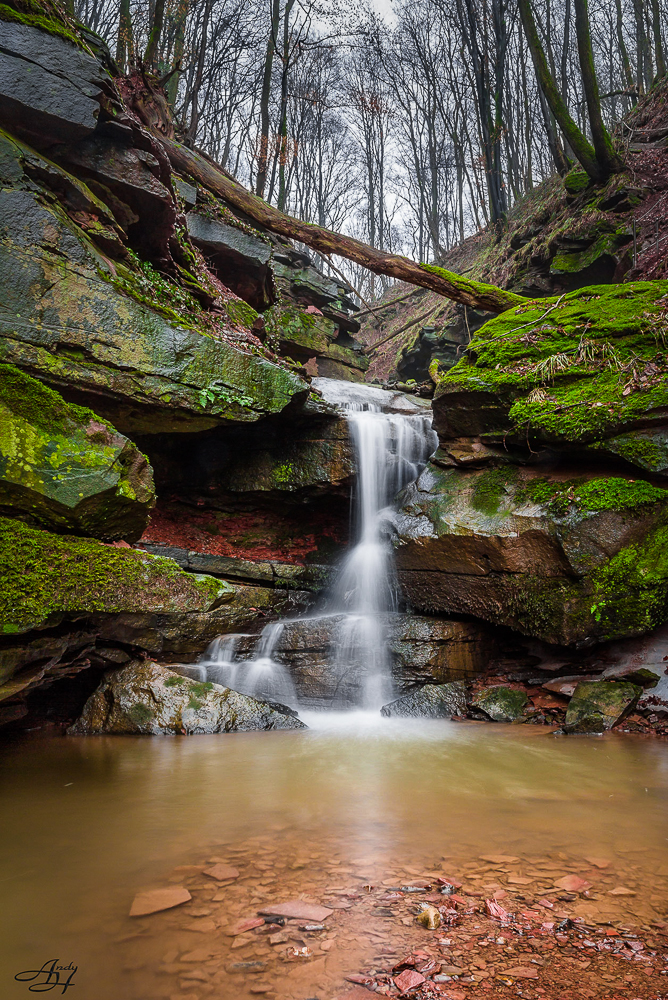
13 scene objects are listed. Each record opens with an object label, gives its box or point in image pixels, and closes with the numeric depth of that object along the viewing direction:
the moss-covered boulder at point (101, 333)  5.46
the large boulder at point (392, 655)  6.23
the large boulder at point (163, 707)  4.84
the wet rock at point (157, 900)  1.82
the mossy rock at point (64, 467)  4.10
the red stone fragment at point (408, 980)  1.40
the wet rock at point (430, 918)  1.70
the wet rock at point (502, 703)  5.50
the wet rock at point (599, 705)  4.91
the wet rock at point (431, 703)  5.78
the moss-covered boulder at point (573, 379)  5.70
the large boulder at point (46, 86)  6.04
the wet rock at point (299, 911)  1.78
